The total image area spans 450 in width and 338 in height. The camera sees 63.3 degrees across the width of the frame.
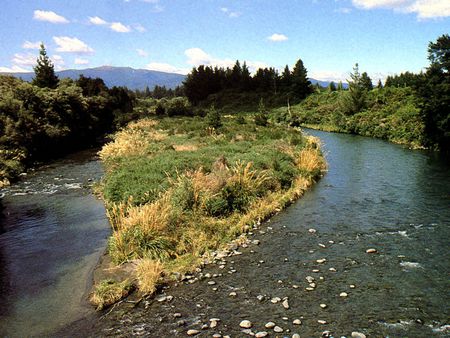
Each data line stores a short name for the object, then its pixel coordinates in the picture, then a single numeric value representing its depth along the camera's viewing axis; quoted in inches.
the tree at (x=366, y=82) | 3090.1
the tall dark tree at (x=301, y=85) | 3873.0
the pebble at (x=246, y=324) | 370.0
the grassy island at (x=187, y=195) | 510.6
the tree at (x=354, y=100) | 2566.4
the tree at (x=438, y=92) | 1409.9
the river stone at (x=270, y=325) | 368.5
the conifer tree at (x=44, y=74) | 2202.3
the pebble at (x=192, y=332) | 362.5
